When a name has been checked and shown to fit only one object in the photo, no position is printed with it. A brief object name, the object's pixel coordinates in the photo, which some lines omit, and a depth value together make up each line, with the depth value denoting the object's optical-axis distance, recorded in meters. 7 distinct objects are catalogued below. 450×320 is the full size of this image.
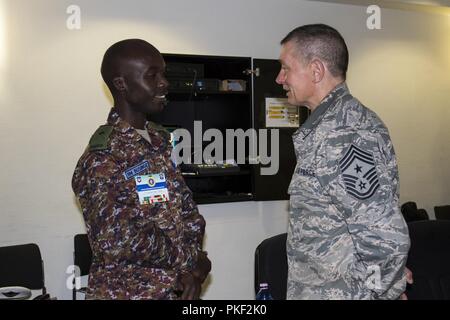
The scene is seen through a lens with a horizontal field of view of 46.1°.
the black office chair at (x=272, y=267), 1.96
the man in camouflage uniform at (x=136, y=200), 1.70
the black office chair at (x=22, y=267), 3.13
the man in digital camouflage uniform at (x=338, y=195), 1.56
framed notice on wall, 4.41
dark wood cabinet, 4.14
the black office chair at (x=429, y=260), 2.19
